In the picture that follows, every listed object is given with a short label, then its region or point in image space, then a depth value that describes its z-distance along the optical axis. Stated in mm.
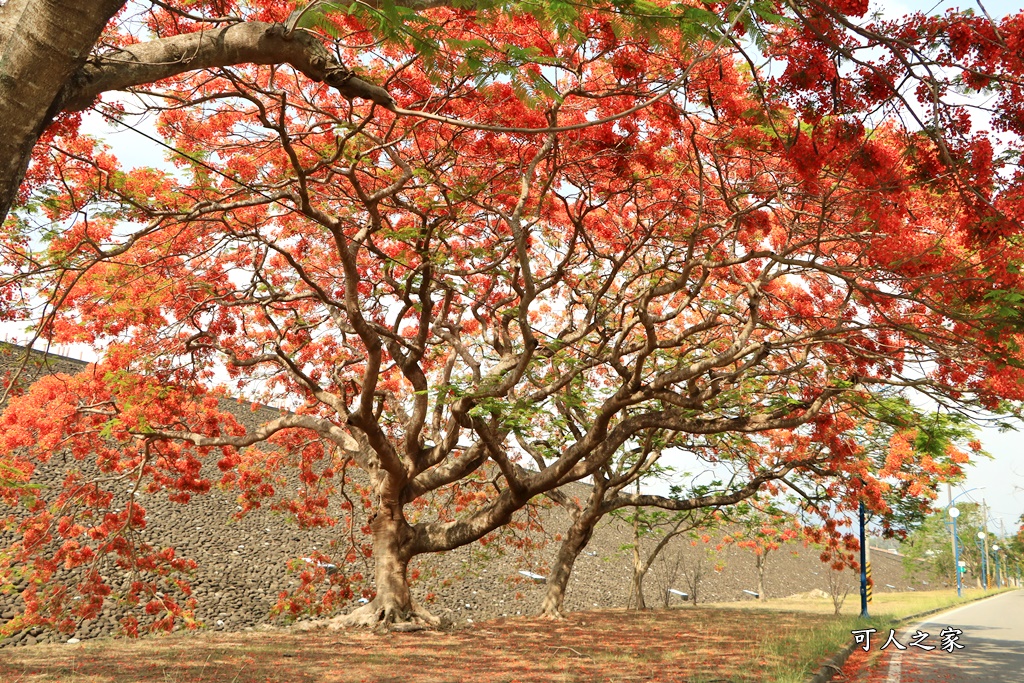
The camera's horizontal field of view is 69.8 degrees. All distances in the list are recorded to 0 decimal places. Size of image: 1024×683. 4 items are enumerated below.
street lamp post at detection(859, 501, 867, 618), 15658
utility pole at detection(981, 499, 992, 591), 46875
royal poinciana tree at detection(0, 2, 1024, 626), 5309
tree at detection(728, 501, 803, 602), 16031
